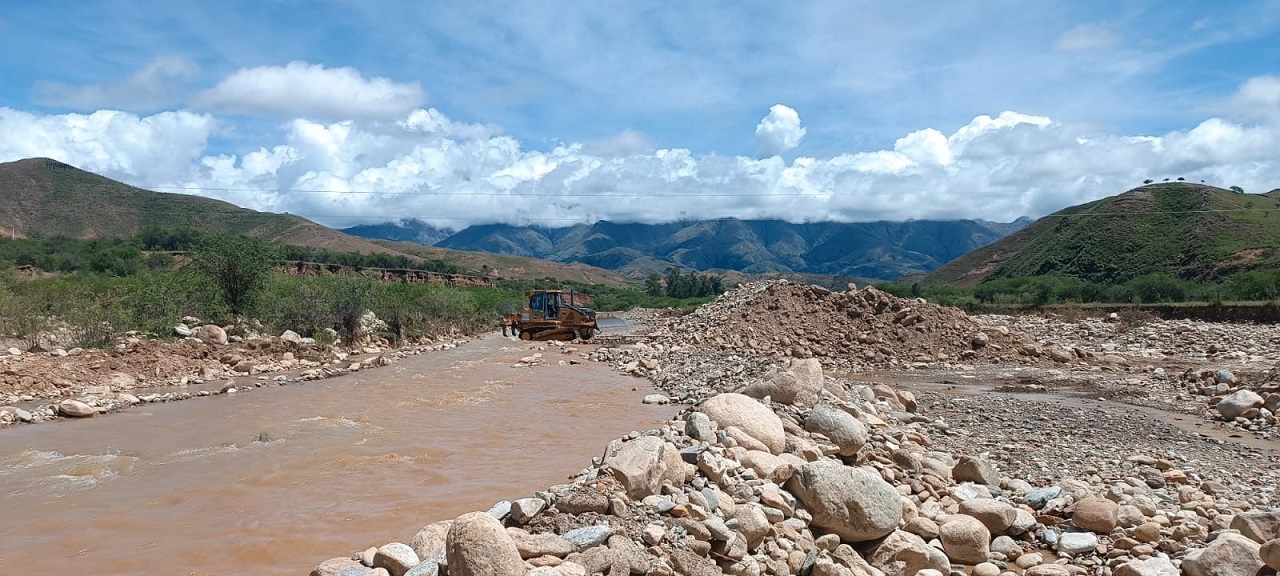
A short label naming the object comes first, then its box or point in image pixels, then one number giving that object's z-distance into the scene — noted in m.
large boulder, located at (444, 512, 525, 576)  4.54
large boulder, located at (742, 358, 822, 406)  10.43
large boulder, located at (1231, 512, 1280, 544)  6.02
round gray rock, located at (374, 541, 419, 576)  4.95
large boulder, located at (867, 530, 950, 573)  5.97
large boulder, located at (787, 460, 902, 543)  6.11
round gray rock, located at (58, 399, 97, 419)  12.80
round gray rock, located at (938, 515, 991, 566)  6.24
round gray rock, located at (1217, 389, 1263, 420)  12.77
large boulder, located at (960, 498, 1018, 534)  6.70
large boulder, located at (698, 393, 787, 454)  8.09
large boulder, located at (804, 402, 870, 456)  8.38
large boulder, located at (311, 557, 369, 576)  5.23
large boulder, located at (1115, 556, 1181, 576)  5.54
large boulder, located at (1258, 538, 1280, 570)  5.29
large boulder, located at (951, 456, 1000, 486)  8.02
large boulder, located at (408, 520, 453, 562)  5.20
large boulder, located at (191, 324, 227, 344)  20.92
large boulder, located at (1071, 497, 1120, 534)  6.54
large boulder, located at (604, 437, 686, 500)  5.91
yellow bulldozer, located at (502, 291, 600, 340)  31.45
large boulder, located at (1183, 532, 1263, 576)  5.44
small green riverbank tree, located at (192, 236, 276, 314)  24.95
